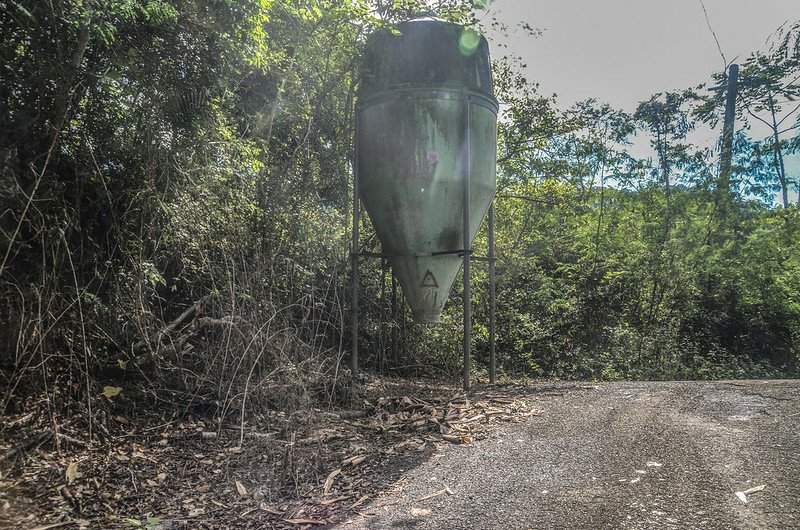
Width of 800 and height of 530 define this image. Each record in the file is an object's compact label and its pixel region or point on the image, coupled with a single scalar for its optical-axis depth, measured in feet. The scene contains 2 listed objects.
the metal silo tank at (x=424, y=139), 20.98
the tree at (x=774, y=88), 47.80
